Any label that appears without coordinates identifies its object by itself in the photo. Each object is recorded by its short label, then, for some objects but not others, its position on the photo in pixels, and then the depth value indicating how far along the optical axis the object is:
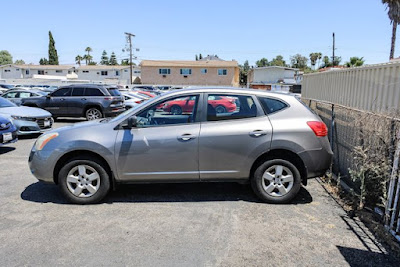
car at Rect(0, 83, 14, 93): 30.42
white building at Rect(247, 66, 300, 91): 53.74
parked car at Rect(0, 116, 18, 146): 7.44
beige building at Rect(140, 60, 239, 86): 49.28
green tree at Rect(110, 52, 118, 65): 109.81
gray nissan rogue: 4.44
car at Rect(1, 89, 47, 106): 15.47
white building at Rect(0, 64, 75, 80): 63.91
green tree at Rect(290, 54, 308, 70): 95.07
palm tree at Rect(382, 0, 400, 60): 27.85
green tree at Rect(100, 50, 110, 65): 110.25
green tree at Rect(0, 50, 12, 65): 94.74
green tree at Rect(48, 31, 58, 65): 75.44
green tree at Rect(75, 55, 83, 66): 100.38
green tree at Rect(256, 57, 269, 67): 105.62
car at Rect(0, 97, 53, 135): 9.42
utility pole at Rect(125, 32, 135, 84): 52.23
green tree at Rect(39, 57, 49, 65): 93.84
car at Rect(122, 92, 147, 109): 16.58
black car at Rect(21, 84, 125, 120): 13.77
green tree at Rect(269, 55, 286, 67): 103.19
